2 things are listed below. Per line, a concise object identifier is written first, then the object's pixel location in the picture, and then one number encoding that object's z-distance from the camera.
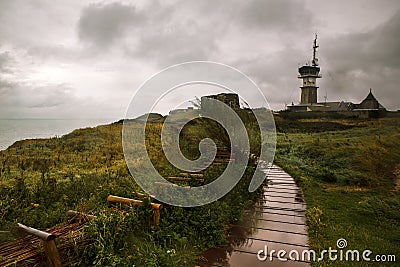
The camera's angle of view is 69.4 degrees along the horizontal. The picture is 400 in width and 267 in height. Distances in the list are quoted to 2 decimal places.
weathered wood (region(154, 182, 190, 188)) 4.42
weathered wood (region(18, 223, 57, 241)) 2.41
